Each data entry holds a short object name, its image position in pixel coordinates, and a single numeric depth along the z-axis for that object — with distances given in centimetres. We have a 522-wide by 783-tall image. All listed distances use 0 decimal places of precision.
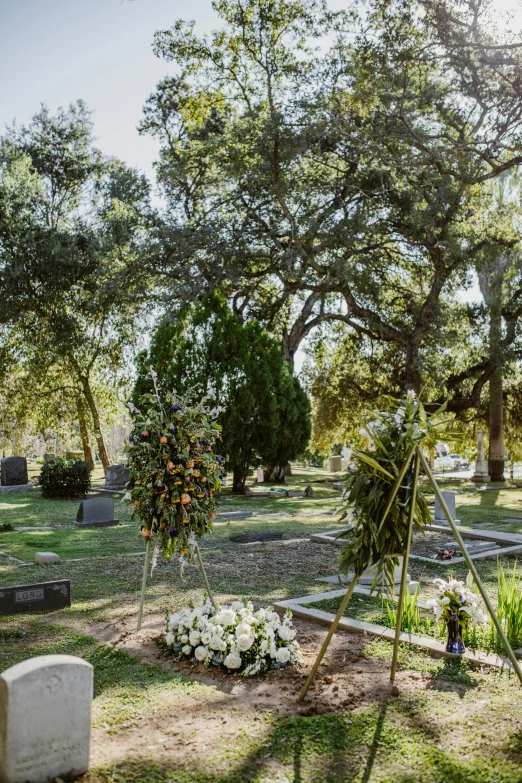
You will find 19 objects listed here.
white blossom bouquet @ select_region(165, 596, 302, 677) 512
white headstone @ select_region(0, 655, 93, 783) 326
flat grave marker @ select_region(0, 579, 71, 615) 671
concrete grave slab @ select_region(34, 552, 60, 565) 942
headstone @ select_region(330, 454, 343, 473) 3716
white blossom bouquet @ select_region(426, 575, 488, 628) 545
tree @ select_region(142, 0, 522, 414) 1452
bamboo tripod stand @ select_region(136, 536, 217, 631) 610
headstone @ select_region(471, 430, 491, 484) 2695
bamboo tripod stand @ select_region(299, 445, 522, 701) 427
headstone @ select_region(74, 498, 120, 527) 1404
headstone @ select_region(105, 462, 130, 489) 2356
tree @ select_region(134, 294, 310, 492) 2005
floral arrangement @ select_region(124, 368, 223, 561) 604
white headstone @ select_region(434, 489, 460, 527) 1307
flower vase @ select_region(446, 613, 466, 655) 549
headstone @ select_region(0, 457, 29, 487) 2320
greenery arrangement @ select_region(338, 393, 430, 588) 452
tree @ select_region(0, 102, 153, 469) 2441
